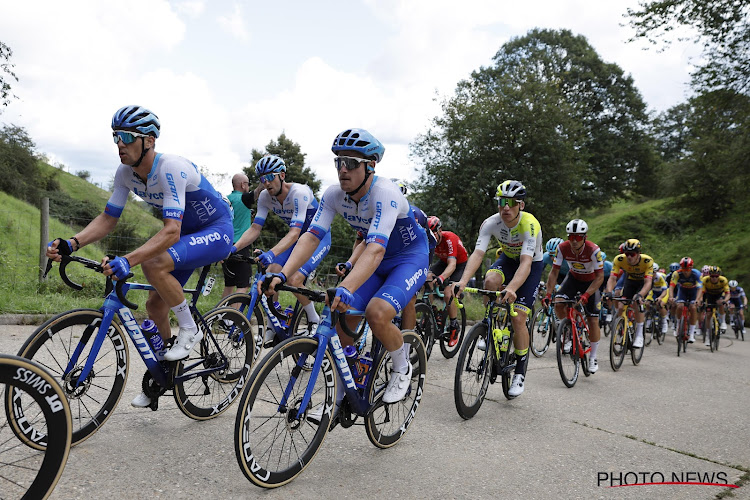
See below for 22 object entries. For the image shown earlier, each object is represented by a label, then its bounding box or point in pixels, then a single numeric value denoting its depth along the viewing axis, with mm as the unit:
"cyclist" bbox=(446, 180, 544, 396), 5668
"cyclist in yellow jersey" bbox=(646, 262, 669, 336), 13289
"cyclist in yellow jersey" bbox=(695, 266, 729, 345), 14406
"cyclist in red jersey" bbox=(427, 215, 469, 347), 7914
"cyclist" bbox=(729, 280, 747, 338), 18359
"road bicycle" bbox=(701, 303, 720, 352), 13238
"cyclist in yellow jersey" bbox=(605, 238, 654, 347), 9234
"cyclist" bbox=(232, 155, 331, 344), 5703
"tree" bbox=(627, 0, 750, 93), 19375
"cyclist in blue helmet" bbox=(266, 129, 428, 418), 3594
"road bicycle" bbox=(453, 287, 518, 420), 4941
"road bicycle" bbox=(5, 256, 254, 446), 3332
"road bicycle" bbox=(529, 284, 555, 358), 9352
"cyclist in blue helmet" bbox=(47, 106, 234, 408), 3559
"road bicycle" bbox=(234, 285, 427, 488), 2973
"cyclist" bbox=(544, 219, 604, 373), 7376
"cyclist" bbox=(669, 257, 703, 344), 13224
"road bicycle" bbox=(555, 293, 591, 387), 6824
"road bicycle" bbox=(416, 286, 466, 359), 7441
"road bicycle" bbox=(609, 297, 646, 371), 8445
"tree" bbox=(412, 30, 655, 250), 20047
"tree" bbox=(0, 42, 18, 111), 15102
